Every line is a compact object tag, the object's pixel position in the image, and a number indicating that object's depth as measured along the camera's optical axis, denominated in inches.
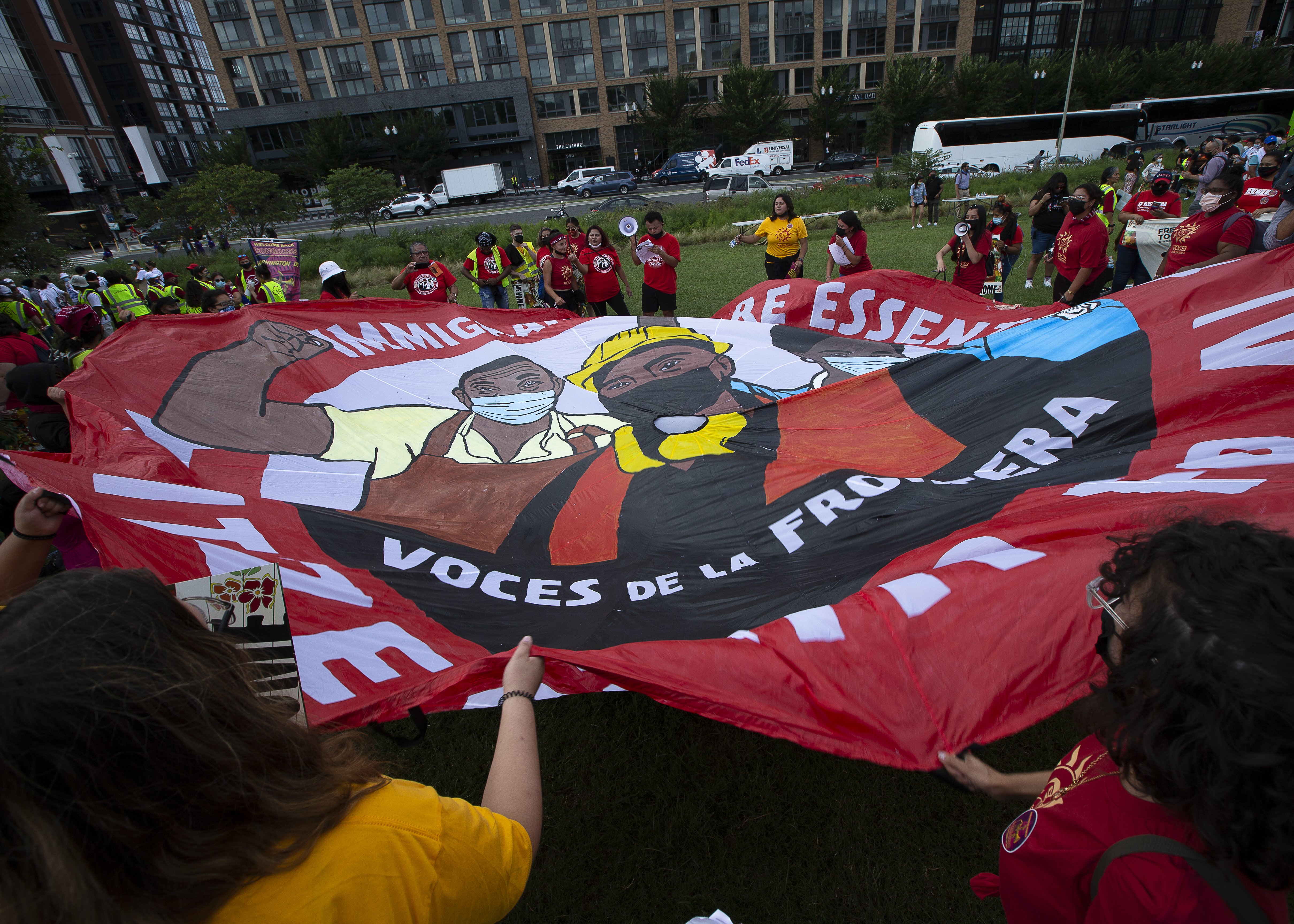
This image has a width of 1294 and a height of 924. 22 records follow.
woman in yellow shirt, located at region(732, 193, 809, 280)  329.4
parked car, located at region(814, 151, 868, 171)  1633.9
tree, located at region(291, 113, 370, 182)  1627.7
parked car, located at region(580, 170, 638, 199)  1475.1
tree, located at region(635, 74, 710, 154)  1780.3
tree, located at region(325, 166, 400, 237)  1024.2
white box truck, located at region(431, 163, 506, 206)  1659.7
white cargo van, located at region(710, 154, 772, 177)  1478.8
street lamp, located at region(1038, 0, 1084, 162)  861.2
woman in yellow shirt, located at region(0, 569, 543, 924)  30.6
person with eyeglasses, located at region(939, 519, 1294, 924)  37.3
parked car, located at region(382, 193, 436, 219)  1462.8
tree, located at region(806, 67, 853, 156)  1777.8
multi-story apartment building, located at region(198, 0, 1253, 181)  1835.6
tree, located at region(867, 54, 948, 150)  1635.1
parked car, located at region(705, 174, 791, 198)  999.0
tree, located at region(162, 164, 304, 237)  892.6
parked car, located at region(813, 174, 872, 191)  965.8
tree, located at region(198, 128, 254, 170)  1275.8
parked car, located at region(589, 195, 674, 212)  960.9
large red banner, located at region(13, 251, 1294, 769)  77.3
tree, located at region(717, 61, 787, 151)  1736.0
